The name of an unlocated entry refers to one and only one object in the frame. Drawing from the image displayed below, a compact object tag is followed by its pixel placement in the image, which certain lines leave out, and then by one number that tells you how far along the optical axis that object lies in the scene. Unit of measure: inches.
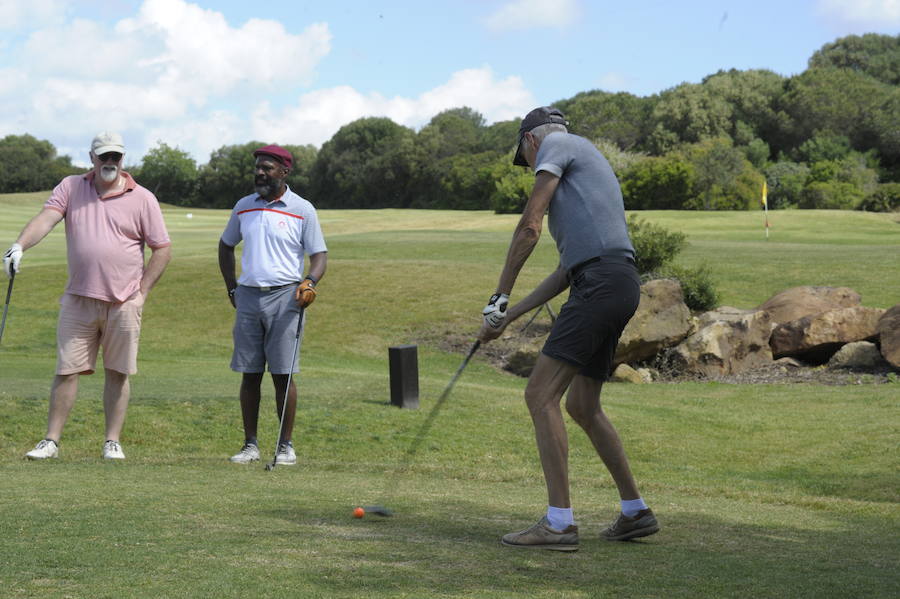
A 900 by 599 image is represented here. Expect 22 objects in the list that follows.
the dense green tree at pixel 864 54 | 4005.9
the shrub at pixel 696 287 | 840.3
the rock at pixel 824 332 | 703.7
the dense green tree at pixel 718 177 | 2679.6
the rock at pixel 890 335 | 652.7
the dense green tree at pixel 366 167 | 3956.7
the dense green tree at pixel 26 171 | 3961.6
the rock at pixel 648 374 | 701.9
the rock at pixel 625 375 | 691.5
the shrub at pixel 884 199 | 2314.2
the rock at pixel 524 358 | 735.1
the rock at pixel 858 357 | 677.9
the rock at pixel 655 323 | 708.0
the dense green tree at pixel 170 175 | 4503.0
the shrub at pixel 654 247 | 857.5
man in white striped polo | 335.3
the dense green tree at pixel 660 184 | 2684.5
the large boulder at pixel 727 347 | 702.5
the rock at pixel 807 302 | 761.0
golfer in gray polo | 206.4
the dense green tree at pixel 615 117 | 3563.0
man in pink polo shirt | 318.0
